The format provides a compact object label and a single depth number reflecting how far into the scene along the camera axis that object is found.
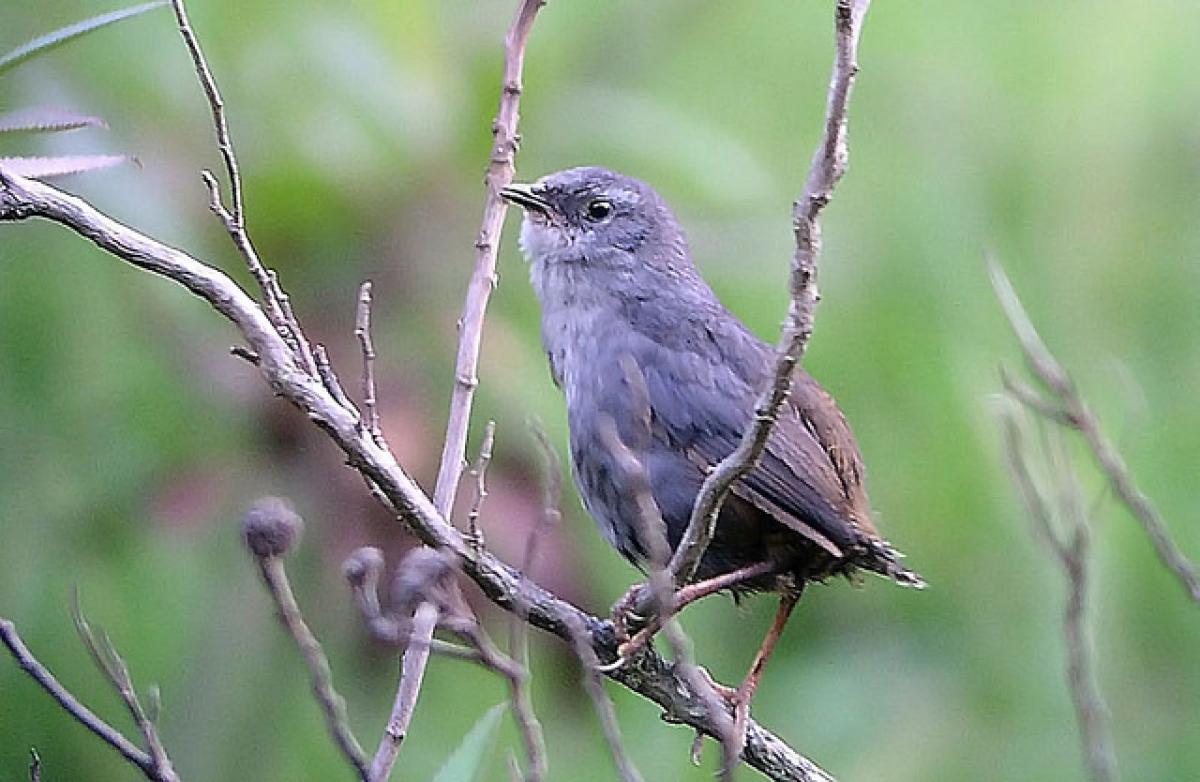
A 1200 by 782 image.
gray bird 7.09
